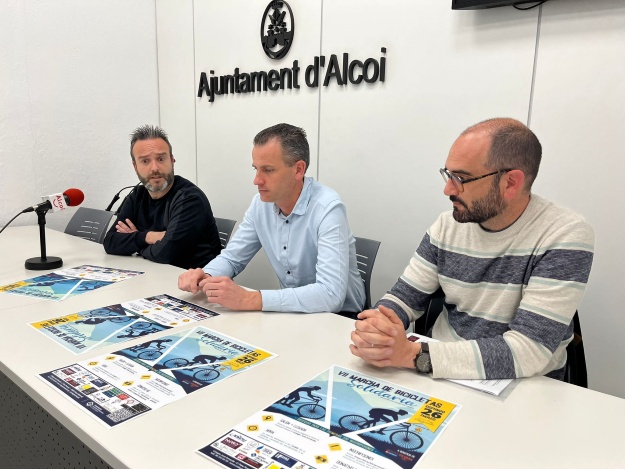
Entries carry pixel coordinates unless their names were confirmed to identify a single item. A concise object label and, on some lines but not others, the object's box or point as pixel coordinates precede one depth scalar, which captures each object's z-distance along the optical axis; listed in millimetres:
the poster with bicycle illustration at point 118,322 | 1376
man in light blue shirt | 1636
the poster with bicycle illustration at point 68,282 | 1812
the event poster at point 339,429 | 854
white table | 873
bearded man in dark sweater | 2447
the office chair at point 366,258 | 2223
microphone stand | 2193
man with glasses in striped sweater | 1172
